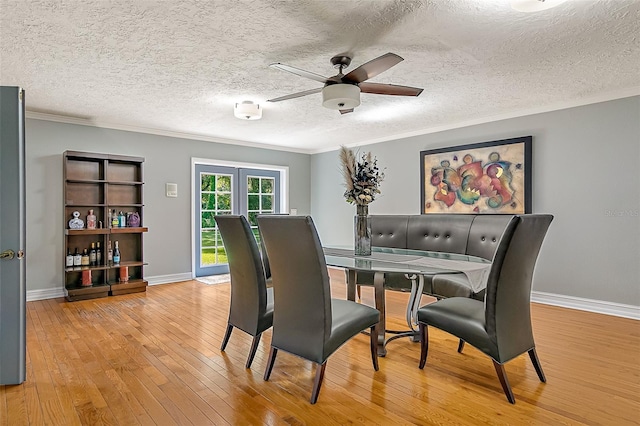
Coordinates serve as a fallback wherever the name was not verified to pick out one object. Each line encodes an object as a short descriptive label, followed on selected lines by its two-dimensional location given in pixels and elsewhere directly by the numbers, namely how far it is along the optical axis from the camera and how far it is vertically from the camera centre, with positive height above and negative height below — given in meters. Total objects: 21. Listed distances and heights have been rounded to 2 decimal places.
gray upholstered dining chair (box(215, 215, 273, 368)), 2.41 -0.46
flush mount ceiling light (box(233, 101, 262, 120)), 3.72 +1.05
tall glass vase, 3.05 -0.19
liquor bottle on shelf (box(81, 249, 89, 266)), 4.42 -0.58
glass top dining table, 2.37 -0.38
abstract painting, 4.21 +0.41
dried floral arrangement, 2.94 +0.24
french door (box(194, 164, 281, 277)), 5.71 +0.18
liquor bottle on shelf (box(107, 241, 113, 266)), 4.58 -0.57
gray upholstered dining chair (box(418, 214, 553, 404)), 1.96 -0.57
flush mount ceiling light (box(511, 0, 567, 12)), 1.89 +1.09
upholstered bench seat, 3.38 -0.30
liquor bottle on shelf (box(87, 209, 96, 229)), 4.49 -0.11
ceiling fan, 2.40 +0.92
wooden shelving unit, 4.38 +0.04
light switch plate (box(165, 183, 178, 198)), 5.29 +0.33
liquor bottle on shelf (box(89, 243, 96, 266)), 4.50 -0.55
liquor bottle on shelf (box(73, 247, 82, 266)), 4.34 -0.57
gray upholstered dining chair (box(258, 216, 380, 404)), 1.97 -0.52
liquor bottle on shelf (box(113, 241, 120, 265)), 4.65 -0.55
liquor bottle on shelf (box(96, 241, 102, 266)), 4.57 -0.54
